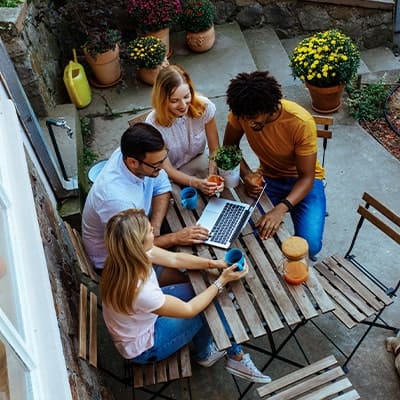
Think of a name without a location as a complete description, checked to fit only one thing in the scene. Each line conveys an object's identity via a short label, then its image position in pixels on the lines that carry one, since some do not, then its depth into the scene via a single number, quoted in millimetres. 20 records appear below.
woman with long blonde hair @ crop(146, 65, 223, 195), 2691
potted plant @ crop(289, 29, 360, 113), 4195
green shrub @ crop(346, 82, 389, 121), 4430
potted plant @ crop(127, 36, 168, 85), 4523
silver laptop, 2399
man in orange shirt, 2518
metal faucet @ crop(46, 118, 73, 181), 2893
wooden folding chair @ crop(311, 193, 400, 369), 2514
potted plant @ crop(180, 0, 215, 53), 4926
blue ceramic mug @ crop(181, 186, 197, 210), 2594
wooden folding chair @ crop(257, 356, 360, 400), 2188
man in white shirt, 2359
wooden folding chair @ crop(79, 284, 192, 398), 2152
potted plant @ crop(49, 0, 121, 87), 4465
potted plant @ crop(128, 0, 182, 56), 4715
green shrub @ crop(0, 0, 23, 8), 3717
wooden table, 2090
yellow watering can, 4395
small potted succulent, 2543
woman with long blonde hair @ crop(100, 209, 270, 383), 1951
